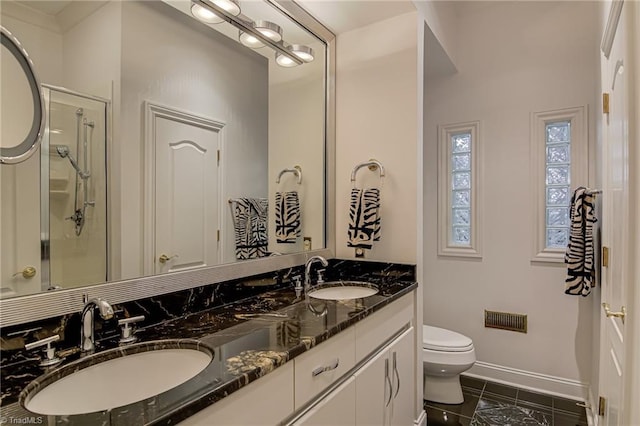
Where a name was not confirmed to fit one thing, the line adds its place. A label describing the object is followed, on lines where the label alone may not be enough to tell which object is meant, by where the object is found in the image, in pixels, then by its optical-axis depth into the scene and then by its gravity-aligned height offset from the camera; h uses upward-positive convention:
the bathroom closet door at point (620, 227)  1.10 -0.06
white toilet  2.28 -0.99
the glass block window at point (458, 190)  2.80 +0.17
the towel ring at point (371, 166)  2.15 +0.27
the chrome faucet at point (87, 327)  1.01 -0.34
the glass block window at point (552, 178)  2.48 +0.24
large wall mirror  1.04 +0.26
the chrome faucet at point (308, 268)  1.95 -0.33
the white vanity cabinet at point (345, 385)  0.93 -0.61
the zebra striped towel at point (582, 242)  2.08 -0.18
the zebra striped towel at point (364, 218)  2.09 -0.05
